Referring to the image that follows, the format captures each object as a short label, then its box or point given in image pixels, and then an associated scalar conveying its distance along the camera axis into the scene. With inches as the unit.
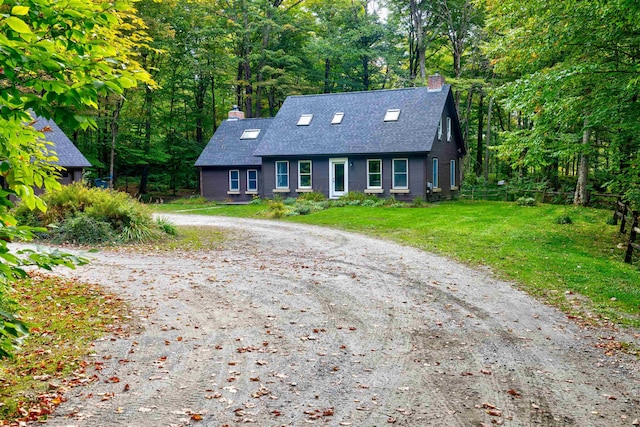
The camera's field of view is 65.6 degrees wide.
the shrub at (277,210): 816.3
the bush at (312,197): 975.9
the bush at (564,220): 665.6
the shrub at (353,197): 938.9
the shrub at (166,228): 587.8
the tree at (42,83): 101.1
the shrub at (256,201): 1048.4
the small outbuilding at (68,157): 963.2
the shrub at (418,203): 900.0
